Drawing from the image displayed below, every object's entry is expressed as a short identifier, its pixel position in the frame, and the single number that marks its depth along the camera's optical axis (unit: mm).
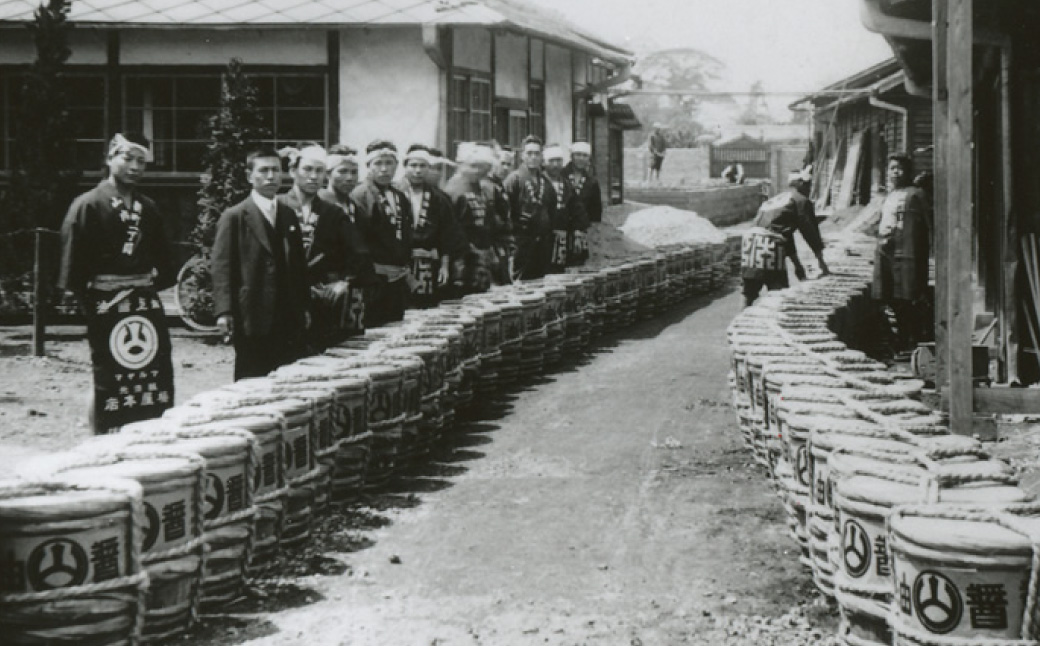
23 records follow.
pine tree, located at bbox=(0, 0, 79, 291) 14859
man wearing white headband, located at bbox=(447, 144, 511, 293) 13453
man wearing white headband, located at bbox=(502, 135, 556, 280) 15195
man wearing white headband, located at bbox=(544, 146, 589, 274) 15625
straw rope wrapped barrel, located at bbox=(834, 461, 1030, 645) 4715
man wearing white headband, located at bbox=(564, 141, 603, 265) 16297
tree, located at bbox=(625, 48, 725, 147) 80312
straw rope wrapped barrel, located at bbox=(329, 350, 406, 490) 7887
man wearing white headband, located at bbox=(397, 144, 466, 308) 11758
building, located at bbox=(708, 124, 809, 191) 51281
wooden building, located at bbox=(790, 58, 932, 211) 24656
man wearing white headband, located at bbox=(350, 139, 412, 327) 10750
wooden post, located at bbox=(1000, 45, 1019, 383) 10328
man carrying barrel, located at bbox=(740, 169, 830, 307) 14125
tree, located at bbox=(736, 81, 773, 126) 85625
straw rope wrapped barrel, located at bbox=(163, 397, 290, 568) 6090
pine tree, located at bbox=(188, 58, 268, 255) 15375
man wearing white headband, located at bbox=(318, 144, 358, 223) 10617
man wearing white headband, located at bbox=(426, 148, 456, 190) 12492
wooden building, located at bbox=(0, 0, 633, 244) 17062
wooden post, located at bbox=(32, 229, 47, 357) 13883
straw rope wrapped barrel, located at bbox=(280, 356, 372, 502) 7414
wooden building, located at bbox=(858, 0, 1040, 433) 7215
